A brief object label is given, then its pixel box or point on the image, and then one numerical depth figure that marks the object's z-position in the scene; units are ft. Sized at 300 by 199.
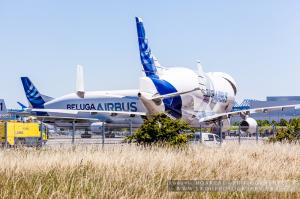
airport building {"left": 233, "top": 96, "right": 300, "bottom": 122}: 599.29
